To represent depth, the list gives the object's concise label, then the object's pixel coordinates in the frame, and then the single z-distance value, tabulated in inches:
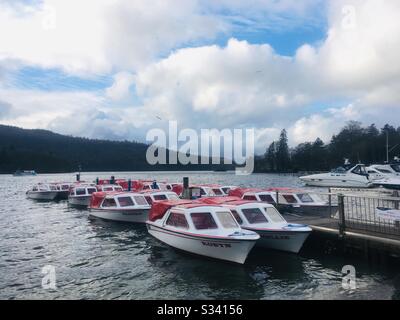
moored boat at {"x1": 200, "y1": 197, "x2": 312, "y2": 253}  721.6
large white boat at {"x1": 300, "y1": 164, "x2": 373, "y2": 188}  2938.0
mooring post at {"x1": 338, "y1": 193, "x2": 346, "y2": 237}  692.1
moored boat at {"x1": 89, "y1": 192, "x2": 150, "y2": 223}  1178.6
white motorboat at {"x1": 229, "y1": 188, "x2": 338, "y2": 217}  1005.8
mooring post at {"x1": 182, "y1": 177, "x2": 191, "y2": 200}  1275.8
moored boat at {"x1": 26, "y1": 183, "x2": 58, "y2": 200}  2292.1
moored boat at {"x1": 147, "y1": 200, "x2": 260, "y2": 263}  655.1
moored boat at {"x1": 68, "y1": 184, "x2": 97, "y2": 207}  1819.6
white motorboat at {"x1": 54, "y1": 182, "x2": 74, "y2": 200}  2313.2
